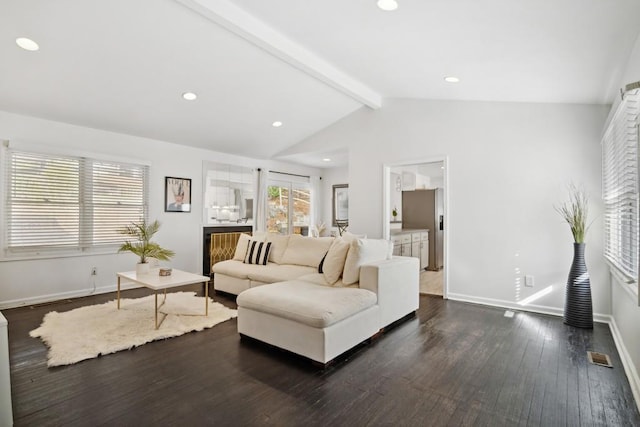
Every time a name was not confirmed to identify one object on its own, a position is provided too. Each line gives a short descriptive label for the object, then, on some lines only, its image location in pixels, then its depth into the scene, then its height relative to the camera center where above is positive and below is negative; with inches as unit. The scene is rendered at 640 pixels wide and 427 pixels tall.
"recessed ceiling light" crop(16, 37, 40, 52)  114.9 +60.2
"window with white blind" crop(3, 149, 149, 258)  159.5 +6.6
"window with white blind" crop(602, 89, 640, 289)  91.7 +10.0
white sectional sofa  98.4 -28.3
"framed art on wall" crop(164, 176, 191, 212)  213.9 +13.8
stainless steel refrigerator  265.1 +0.8
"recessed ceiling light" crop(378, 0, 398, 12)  94.0 +61.1
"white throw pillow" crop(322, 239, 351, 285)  128.6 -18.2
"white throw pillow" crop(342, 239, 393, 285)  125.0 -15.8
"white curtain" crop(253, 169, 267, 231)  268.8 +11.2
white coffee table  131.4 -27.0
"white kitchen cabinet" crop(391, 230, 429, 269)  221.5 -19.8
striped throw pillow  181.6 -20.5
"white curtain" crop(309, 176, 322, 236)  329.4 +15.1
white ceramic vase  149.2 -24.3
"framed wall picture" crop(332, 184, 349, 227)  326.3 +12.3
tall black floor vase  132.4 -30.6
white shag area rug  108.6 -43.4
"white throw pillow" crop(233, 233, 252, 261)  192.7 -18.6
